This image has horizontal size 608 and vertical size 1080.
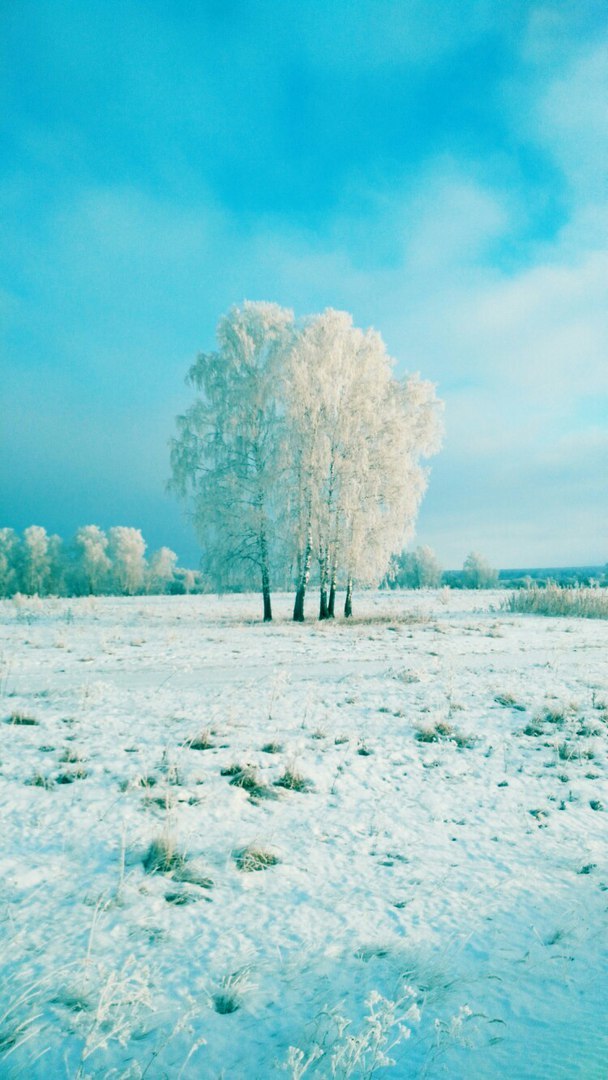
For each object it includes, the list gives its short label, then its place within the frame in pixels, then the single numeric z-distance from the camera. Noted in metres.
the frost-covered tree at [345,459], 19.25
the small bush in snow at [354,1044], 2.05
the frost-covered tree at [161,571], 74.81
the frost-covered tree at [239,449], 19.34
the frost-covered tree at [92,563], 69.88
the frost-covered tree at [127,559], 71.50
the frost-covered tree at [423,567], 82.43
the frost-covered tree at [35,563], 66.06
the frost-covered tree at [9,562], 63.47
